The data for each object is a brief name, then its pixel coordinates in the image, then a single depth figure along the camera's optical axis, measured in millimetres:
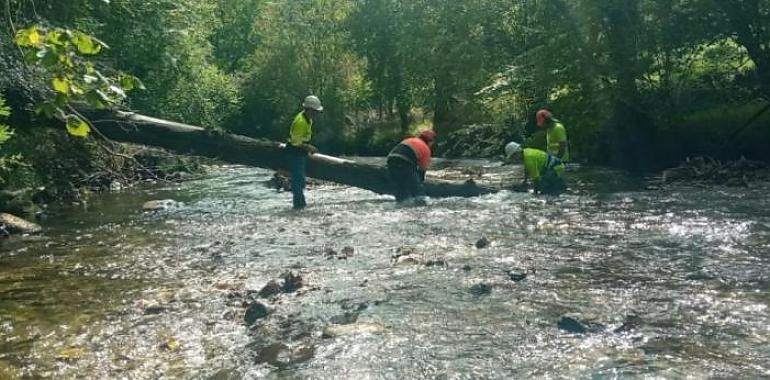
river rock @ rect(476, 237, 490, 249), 11320
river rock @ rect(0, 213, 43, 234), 15125
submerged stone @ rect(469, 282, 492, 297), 8583
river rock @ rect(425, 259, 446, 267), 10164
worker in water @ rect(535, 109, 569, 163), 17328
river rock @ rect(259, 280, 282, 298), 8922
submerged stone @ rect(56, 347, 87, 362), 6953
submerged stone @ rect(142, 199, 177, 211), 18562
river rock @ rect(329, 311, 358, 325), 7719
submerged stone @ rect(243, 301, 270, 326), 7898
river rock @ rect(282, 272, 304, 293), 9074
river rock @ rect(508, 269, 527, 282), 9134
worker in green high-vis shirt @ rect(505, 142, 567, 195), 16469
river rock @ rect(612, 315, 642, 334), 7059
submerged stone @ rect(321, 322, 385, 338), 7285
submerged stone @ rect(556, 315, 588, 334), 7086
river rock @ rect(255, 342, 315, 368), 6645
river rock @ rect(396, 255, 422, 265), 10383
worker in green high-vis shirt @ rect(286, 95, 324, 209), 16531
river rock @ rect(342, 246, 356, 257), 11180
